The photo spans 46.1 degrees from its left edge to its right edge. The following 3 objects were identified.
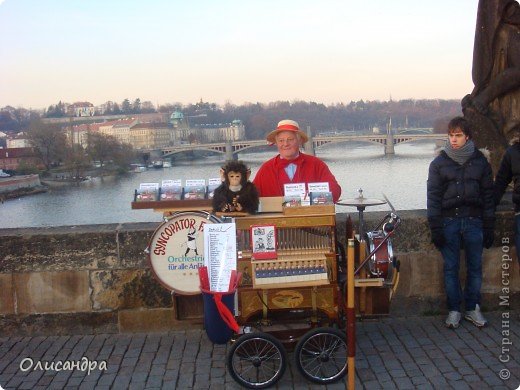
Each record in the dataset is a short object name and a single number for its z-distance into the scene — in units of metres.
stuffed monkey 3.67
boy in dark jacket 4.09
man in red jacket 4.12
